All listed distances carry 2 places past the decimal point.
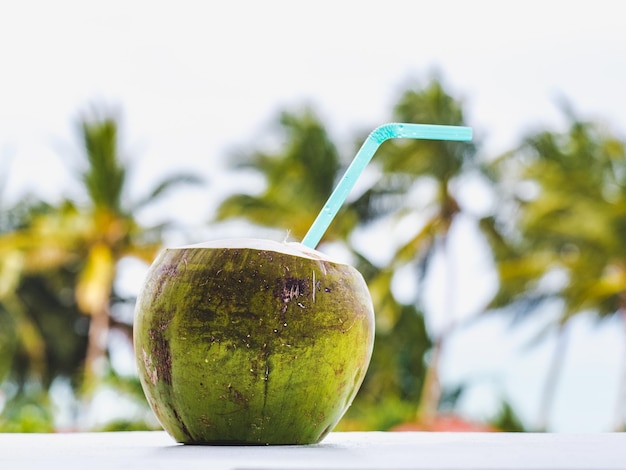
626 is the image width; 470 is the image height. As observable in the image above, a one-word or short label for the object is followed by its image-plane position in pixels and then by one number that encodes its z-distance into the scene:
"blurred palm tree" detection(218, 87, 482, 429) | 14.15
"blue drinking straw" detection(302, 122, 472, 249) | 1.63
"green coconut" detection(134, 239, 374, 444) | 1.40
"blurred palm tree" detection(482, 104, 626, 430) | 13.33
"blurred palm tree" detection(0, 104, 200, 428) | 13.78
